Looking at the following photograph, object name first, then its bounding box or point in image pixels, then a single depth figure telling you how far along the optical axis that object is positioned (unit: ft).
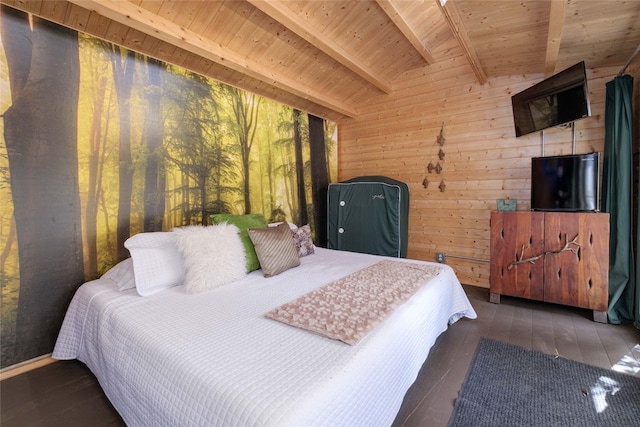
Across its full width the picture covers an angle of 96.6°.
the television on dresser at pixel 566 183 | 8.40
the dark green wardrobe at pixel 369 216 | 11.64
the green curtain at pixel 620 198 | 7.96
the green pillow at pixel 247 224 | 7.63
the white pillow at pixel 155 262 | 6.00
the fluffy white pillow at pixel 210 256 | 6.16
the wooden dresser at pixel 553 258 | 8.08
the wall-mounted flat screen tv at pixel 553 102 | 7.64
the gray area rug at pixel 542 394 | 4.68
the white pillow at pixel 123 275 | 6.09
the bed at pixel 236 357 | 3.06
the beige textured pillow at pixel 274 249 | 7.38
